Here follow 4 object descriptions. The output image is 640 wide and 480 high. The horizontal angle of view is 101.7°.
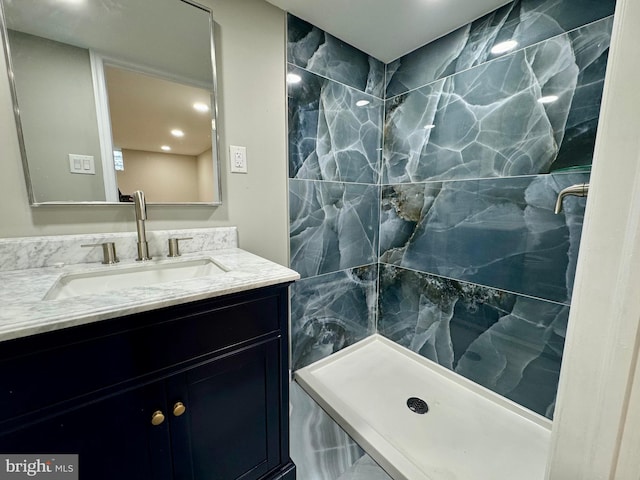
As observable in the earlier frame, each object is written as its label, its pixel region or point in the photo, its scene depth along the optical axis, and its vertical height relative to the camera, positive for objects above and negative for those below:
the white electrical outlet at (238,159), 1.25 +0.20
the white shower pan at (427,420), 1.10 -1.10
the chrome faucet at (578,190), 0.66 +0.03
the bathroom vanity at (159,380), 0.52 -0.43
